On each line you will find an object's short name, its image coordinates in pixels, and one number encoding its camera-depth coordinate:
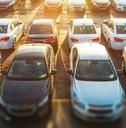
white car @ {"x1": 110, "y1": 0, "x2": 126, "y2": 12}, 32.59
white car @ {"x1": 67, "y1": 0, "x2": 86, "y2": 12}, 32.19
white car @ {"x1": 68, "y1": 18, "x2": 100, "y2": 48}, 20.12
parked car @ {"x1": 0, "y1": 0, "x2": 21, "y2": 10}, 32.88
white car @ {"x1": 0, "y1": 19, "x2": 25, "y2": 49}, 20.94
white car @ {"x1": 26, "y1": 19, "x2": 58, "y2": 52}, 19.94
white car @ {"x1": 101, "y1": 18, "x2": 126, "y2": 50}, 20.45
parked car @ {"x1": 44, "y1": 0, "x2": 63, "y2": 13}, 32.72
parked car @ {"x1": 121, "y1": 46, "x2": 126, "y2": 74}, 17.59
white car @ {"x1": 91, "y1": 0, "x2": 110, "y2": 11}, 32.62
